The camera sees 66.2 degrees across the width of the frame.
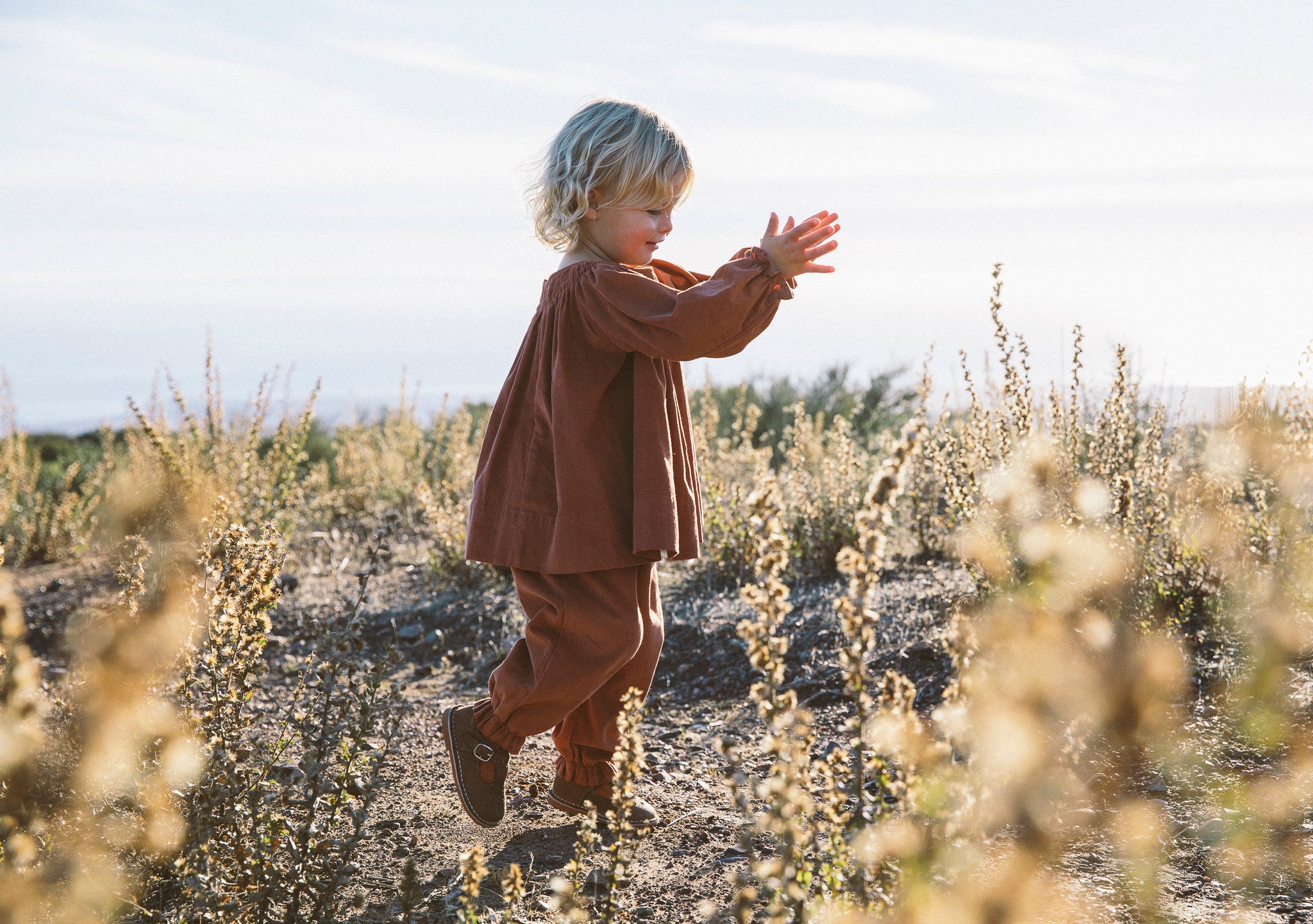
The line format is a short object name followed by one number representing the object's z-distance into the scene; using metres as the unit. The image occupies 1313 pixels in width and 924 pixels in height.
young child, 2.48
